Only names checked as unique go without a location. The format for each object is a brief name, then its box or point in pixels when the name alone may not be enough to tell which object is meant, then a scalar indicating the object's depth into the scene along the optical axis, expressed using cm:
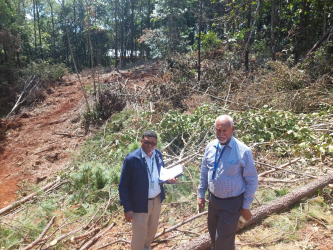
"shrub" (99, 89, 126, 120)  898
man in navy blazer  221
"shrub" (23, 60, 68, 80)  1408
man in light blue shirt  199
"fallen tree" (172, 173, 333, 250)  270
